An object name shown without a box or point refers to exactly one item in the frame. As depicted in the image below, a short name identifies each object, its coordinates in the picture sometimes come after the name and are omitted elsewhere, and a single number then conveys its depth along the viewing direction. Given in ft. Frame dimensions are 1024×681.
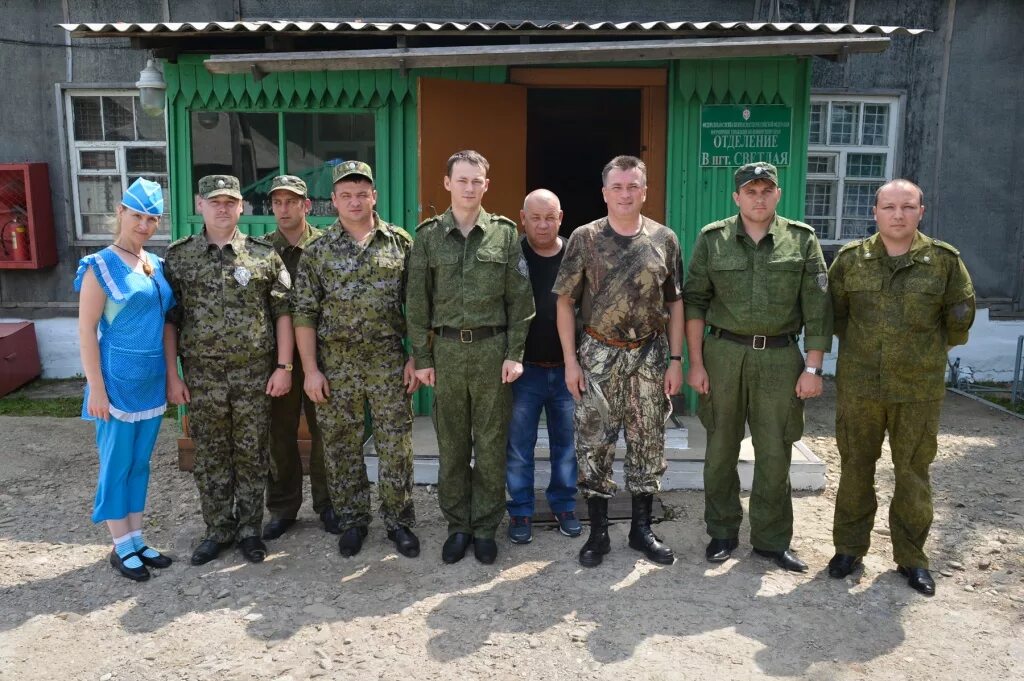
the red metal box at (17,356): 24.94
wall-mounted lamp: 20.40
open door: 16.96
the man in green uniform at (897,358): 11.27
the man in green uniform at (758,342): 11.84
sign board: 17.81
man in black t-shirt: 13.08
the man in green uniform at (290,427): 13.55
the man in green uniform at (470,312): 12.08
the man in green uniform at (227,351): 12.15
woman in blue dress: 11.49
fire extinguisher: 26.30
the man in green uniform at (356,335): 12.18
